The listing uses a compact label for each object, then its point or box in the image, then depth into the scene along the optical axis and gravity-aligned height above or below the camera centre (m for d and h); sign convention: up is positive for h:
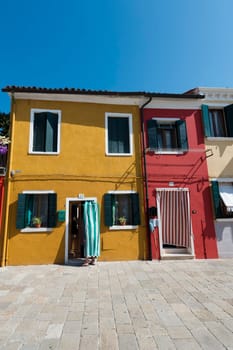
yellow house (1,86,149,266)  8.09 +1.63
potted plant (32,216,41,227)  8.15 -0.25
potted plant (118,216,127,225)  8.59 -0.27
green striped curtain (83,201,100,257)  7.83 -0.57
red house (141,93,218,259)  8.73 +1.41
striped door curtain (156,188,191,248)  9.07 -0.14
